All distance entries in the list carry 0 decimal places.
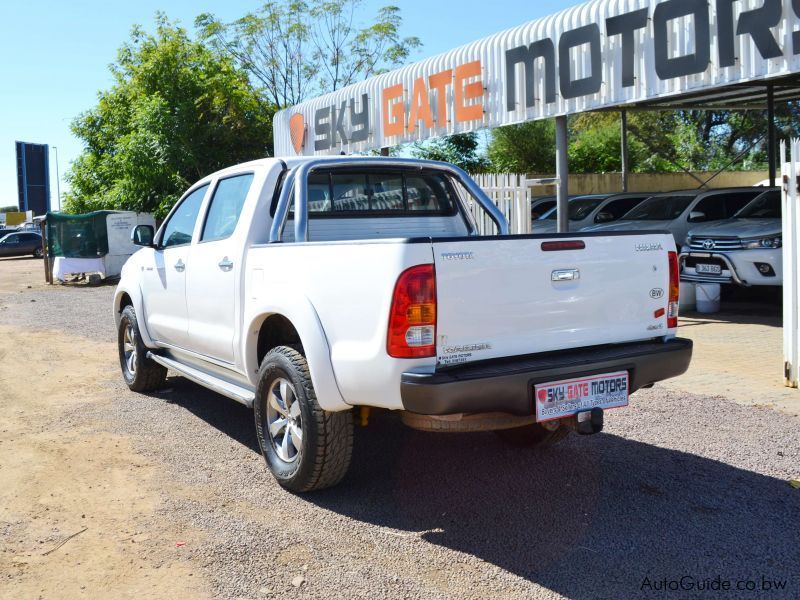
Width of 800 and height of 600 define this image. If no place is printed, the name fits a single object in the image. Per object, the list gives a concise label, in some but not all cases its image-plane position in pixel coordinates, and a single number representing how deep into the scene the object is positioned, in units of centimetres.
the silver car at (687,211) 1372
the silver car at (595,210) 1560
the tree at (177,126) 2808
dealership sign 1027
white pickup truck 392
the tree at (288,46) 3544
